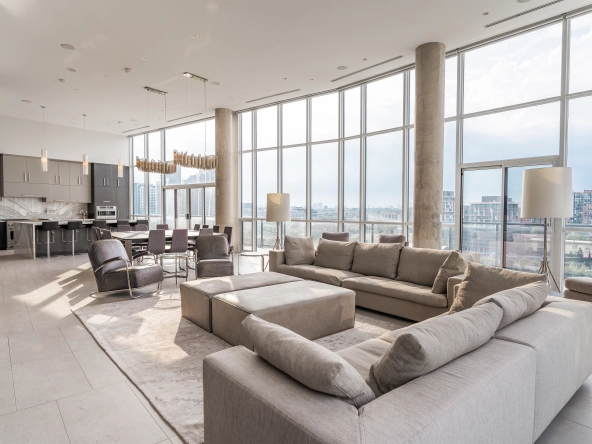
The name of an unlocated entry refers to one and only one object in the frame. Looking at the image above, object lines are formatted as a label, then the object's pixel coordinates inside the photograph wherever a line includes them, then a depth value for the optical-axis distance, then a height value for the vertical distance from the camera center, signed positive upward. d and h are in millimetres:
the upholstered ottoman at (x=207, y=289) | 3699 -836
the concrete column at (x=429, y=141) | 5918 +1172
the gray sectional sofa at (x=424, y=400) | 1119 -669
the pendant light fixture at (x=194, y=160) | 7148 +1035
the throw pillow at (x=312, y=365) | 1255 -578
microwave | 12616 -33
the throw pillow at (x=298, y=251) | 5664 -631
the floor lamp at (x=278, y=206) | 5918 +84
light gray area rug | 2316 -1240
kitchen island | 8875 -748
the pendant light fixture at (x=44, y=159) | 8195 +1186
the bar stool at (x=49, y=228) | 8875 -423
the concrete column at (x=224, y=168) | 9977 +1207
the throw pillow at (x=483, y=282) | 2877 -583
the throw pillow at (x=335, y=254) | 5253 -651
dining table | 6480 -491
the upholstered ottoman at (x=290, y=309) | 3215 -919
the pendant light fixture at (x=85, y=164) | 9078 +1192
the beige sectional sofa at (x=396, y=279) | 3793 -862
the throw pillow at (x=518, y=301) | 1955 -525
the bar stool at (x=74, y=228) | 9406 -449
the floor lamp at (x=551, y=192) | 3494 +186
